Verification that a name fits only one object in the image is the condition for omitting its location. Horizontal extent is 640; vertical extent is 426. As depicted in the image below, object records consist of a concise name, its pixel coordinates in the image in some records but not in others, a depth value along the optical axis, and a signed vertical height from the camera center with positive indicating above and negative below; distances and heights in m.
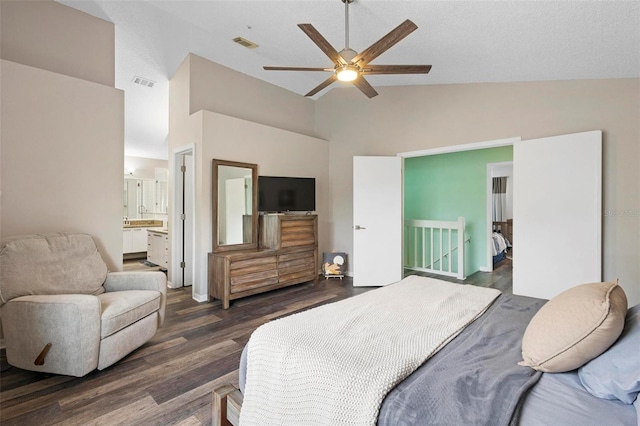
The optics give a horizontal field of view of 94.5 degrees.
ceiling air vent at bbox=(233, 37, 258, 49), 3.73 +2.16
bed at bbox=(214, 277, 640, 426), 0.88 -0.59
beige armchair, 2.02 -0.72
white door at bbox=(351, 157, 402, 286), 4.57 -0.15
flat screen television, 4.43 +0.26
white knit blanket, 1.03 -0.58
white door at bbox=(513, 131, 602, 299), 3.03 -0.02
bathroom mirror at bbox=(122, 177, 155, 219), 7.11 +0.29
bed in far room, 5.95 -0.66
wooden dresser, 3.64 -0.70
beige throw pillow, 1.02 -0.43
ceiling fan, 2.15 +1.25
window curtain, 8.55 +0.28
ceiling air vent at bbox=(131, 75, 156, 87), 4.33 +1.92
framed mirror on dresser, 3.96 +0.07
